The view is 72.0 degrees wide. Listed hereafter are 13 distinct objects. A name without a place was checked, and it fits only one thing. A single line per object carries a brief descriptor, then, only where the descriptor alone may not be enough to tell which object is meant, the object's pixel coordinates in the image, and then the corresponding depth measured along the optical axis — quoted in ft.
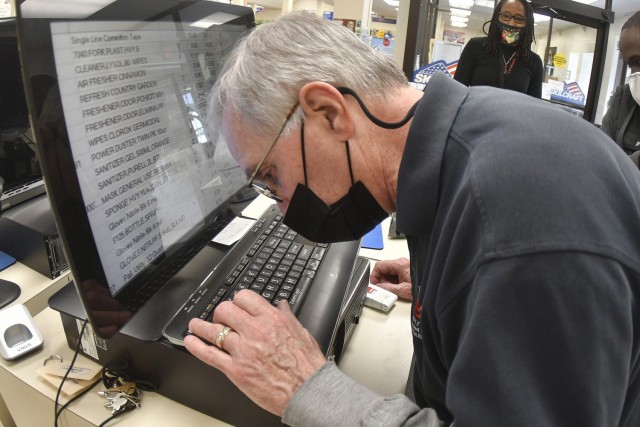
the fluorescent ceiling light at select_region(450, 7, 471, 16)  17.78
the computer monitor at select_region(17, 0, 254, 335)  1.54
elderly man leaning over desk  1.33
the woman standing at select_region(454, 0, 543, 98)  8.16
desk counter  1.96
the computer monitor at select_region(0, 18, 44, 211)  2.66
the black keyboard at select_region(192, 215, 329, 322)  2.24
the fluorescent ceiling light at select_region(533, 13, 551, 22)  11.58
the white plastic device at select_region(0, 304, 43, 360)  2.21
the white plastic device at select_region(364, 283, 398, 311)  2.81
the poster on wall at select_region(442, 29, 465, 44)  16.57
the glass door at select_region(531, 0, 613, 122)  11.78
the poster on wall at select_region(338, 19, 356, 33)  8.35
